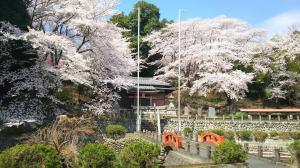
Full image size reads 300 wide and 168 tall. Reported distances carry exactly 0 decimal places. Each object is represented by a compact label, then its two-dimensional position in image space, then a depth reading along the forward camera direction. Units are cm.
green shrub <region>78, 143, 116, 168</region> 1543
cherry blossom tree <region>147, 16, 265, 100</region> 4603
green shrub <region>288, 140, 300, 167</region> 1738
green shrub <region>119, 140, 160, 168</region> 1612
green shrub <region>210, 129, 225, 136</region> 3734
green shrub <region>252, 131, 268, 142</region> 3667
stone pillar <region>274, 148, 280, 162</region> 1955
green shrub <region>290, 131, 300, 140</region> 3803
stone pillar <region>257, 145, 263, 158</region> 2092
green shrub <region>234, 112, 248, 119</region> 4183
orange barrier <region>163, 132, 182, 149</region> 2606
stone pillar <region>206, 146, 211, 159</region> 2157
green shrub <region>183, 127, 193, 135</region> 3832
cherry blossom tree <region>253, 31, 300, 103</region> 4925
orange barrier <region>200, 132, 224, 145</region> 2425
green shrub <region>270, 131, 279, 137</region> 3909
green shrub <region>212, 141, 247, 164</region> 1794
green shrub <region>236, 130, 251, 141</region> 3678
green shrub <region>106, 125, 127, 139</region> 3371
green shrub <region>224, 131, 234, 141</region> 3569
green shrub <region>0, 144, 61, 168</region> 1448
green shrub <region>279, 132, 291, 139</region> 3787
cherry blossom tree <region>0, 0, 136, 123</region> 2761
